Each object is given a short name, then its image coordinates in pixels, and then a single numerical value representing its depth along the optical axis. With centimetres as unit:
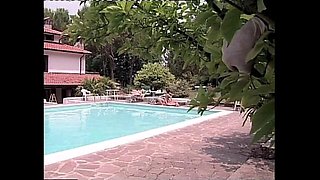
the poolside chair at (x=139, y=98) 964
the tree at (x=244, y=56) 46
